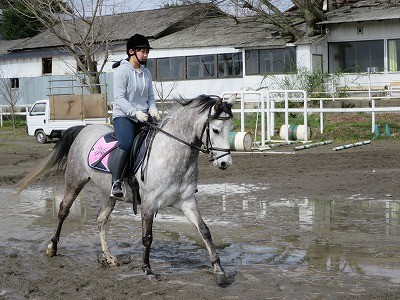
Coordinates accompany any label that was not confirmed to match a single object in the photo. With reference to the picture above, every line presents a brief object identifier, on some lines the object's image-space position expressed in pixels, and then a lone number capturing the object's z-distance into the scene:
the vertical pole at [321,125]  24.25
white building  35.91
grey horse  7.66
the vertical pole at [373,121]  22.90
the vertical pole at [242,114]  21.54
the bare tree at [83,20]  36.00
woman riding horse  8.42
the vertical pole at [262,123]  21.59
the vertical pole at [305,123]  22.17
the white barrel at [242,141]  20.66
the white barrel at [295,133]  22.53
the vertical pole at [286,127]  22.35
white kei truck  29.16
